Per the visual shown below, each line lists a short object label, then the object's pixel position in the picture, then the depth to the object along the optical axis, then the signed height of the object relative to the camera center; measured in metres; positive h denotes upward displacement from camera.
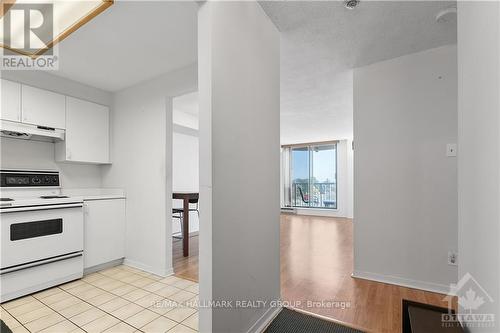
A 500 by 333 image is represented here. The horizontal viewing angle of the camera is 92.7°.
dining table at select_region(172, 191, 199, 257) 3.37 -0.67
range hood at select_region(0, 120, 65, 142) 2.34 +0.39
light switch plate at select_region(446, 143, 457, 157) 2.25 +0.16
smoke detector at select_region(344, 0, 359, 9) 1.69 +1.17
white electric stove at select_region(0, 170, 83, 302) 2.12 -0.64
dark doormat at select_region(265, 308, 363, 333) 1.67 -1.15
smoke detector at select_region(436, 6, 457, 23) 1.77 +1.16
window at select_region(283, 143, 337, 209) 7.52 -0.26
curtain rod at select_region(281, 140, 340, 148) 7.27 +0.75
